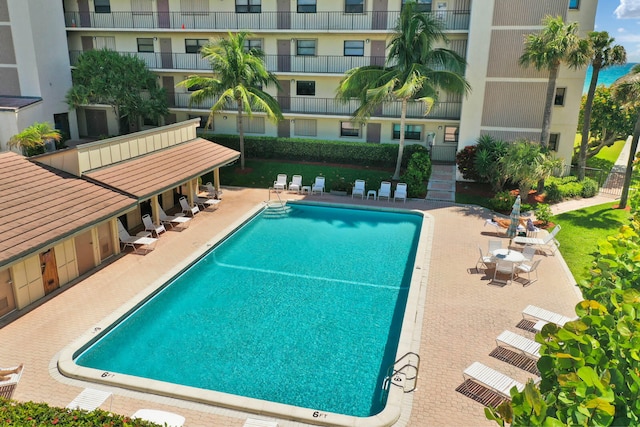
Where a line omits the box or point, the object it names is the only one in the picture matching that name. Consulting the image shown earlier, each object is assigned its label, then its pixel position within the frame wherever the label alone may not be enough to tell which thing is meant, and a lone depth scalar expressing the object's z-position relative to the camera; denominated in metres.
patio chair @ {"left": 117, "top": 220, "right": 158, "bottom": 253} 19.47
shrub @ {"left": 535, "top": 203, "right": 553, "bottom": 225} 22.72
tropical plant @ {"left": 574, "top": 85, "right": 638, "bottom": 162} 34.47
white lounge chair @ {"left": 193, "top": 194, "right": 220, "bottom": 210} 25.33
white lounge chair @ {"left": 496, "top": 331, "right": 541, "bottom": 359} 12.27
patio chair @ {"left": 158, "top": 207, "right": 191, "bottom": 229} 22.39
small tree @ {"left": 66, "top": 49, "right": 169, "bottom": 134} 32.38
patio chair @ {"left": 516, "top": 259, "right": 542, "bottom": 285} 17.31
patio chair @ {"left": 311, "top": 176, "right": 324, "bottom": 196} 28.52
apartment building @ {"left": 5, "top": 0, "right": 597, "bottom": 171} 27.55
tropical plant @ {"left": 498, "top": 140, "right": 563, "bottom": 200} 23.75
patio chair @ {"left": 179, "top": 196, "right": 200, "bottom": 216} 23.81
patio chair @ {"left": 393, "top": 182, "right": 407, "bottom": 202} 27.25
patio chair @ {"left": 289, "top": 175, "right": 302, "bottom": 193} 28.88
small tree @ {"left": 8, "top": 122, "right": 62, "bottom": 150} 27.53
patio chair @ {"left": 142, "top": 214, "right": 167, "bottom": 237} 20.98
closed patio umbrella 20.31
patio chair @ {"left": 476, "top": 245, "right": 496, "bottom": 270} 17.98
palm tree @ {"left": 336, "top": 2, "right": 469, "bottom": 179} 25.88
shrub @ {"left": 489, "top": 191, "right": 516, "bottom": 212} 24.80
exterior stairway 27.70
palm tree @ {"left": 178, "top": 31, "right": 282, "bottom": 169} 28.69
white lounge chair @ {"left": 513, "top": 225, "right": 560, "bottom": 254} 19.78
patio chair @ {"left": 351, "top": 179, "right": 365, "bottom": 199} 27.98
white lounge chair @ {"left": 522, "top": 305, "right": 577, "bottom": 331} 13.71
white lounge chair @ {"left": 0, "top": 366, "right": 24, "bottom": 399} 10.93
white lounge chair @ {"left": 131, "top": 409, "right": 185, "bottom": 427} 9.88
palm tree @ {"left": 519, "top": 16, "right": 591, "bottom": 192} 24.25
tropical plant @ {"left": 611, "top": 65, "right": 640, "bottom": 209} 23.23
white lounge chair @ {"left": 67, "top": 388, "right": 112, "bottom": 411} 10.42
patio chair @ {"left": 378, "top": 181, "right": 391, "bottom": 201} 27.56
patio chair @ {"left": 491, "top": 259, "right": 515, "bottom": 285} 17.27
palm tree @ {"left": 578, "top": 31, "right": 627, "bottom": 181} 25.50
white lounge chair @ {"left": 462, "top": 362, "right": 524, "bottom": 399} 10.94
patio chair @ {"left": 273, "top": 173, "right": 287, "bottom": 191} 29.18
